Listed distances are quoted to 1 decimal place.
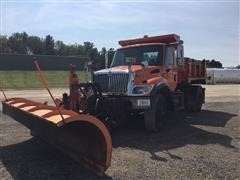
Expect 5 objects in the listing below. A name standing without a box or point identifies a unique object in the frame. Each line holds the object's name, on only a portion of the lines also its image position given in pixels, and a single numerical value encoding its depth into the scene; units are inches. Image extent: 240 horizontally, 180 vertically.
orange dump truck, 134.2
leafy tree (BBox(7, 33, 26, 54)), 2344.1
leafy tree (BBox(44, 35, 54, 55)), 2300.0
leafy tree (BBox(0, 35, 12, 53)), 2130.2
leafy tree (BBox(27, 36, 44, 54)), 2368.3
